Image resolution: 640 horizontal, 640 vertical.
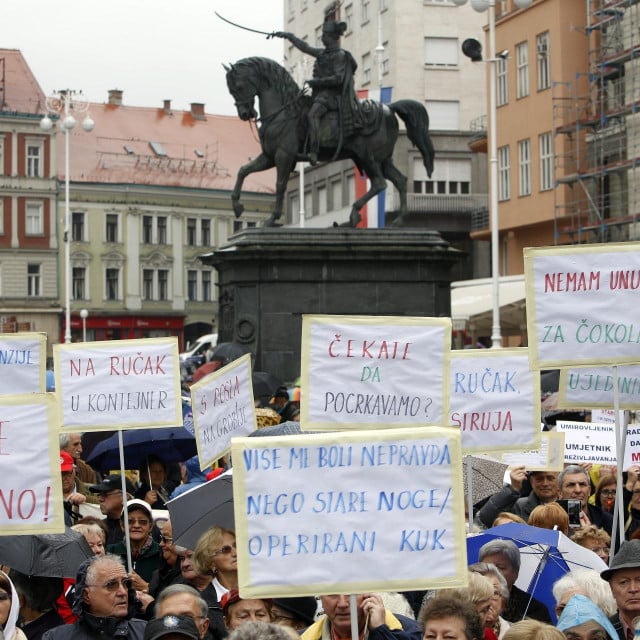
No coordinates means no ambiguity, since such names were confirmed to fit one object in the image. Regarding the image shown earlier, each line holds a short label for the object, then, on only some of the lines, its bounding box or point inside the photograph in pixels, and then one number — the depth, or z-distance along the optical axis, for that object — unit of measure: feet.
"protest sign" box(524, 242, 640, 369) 27.53
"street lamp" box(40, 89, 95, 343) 147.54
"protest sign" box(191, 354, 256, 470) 34.47
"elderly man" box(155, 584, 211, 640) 21.21
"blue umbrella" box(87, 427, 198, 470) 39.96
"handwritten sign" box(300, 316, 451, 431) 28.53
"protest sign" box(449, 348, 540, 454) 32.73
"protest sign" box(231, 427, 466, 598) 18.83
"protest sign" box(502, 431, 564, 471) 34.99
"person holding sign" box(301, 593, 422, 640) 19.70
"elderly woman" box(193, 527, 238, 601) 25.86
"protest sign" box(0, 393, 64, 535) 23.73
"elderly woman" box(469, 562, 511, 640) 22.29
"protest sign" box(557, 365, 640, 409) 30.96
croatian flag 162.20
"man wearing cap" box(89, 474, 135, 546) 32.07
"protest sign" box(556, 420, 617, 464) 37.50
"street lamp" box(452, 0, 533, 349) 98.89
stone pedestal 88.79
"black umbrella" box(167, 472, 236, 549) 27.84
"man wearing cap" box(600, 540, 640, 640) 22.54
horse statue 85.87
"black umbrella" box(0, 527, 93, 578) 24.79
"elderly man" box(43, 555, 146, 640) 21.99
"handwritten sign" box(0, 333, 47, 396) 37.29
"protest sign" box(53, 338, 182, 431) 34.22
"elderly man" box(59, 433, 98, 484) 39.55
